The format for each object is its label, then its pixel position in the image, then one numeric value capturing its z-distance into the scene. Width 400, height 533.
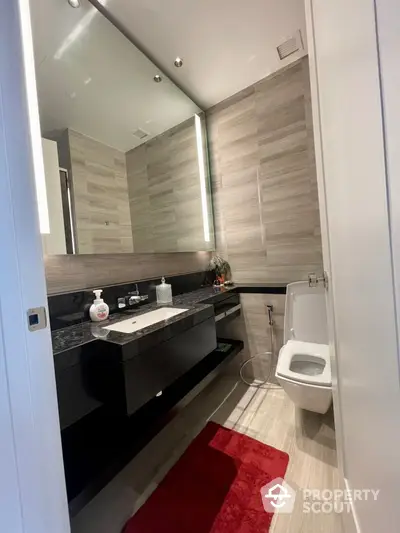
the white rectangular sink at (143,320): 1.36
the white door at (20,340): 0.58
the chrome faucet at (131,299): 1.60
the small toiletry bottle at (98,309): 1.38
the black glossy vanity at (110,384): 1.02
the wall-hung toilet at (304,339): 1.52
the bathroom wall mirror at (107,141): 1.35
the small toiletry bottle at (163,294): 1.83
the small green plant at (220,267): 2.44
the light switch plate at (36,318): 0.62
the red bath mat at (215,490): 1.07
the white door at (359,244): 0.51
